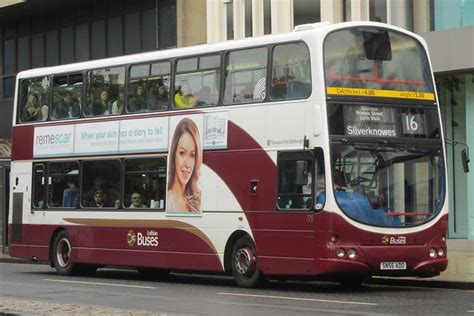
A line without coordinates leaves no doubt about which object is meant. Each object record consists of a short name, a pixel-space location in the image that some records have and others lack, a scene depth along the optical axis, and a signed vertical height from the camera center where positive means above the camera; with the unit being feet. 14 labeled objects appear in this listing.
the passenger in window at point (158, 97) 66.90 +8.52
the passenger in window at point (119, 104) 70.18 +8.41
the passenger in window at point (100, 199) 71.67 +2.22
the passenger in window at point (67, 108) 74.38 +8.76
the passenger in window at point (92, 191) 71.78 +2.79
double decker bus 55.88 +4.19
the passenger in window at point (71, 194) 74.28 +2.65
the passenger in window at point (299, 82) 56.85 +8.01
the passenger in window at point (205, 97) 63.46 +8.03
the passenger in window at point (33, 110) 77.66 +8.93
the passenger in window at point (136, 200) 68.59 +2.05
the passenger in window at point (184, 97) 64.85 +8.22
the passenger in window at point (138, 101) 68.58 +8.44
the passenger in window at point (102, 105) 71.51 +8.56
